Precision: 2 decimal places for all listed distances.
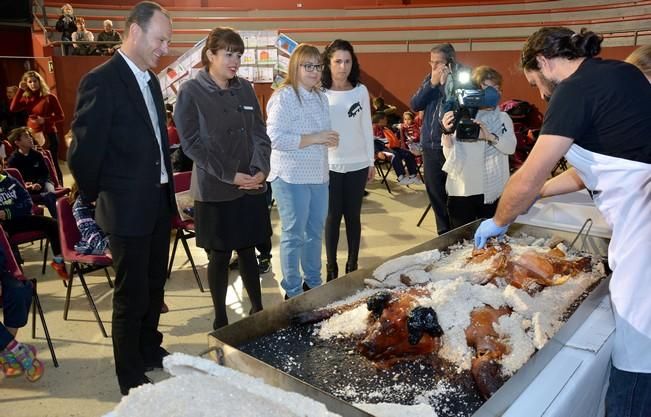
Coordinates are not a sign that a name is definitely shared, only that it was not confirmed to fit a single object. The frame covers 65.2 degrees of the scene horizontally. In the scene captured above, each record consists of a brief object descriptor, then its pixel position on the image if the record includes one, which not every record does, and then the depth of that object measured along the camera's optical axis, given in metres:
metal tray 1.28
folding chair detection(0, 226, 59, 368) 2.75
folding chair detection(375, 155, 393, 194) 7.29
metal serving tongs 2.59
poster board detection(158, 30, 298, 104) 10.66
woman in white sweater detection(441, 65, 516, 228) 3.37
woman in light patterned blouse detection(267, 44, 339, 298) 3.03
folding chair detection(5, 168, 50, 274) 3.82
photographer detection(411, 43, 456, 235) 3.62
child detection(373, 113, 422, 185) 7.28
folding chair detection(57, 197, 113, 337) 3.20
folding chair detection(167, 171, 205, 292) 3.94
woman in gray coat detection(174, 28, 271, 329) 2.61
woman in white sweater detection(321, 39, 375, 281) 3.42
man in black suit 2.19
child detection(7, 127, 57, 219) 4.94
